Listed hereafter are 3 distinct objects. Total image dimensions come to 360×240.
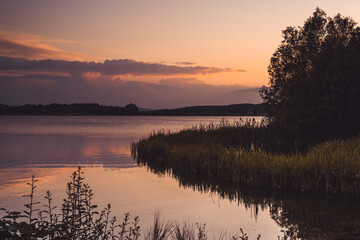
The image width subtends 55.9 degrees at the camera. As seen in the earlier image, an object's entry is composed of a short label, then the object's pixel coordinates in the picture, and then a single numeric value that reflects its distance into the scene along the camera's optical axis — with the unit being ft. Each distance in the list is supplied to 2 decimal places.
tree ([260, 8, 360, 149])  73.05
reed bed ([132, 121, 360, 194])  42.52
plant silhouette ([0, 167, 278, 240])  11.96
